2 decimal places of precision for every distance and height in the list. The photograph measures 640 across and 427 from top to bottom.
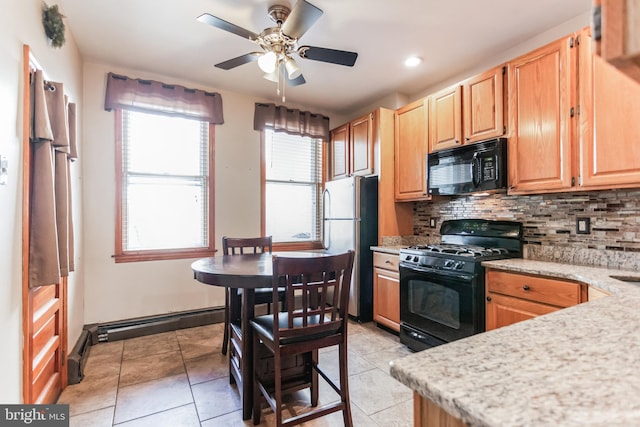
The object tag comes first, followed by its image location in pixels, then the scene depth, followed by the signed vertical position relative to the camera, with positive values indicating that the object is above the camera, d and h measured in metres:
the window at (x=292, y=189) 3.95 +0.31
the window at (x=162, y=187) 3.20 +0.29
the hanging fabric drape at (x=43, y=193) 1.63 +0.12
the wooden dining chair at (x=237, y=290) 2.55 -0.59
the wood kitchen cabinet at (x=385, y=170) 3.46 +0.46
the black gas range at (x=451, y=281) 2.33 -0.55
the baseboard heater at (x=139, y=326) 2.74 -1.11
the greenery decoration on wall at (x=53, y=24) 1.90 +1.17
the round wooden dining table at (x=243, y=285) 1.75 -0.40
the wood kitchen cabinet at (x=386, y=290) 3.09 -0.79
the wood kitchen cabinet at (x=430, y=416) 0.58 -0.39
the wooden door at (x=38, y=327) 1.56 -0.65
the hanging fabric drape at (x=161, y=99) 3.08 +1.19
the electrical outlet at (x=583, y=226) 2.25 -0.11
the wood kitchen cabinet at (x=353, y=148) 3.61 +0.79
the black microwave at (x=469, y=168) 2.48 +0.37
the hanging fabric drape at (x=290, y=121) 3.81 +1.16
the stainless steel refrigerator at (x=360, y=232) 3.43 -0.21
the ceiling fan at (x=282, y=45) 1.91 +1.16
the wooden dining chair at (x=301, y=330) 1.61 -0.64
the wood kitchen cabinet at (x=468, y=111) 2.52 +0.87
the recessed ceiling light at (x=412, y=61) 2.94 +1.43
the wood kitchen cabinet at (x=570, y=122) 1.84 +0.57
